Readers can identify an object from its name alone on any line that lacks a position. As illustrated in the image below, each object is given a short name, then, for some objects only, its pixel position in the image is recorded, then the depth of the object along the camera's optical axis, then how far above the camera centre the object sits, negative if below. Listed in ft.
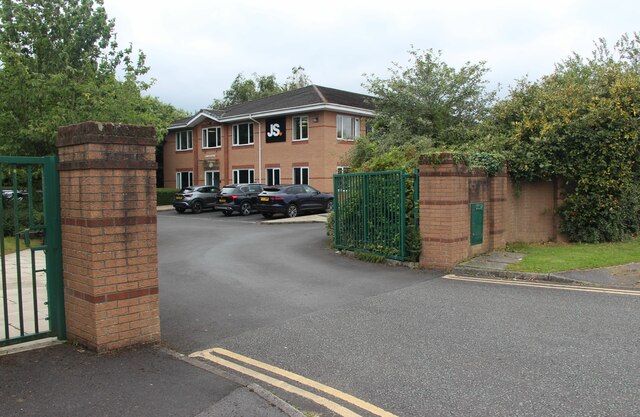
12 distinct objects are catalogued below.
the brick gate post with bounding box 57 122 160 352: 15.31 -1.34
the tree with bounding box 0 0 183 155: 46.57 +12.06
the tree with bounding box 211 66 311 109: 195.91 +40.30
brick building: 96.43 +10.77
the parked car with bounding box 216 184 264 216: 86.07 -1.75
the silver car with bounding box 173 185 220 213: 94.27 -1.78
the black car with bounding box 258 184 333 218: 78.33 -1.95
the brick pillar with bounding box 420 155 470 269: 32.40 -1.81
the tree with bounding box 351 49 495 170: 59.72 +10.28
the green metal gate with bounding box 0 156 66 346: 15.31 -2.02
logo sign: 102.68 +12.15
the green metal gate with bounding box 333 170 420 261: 34.30 -1.97
